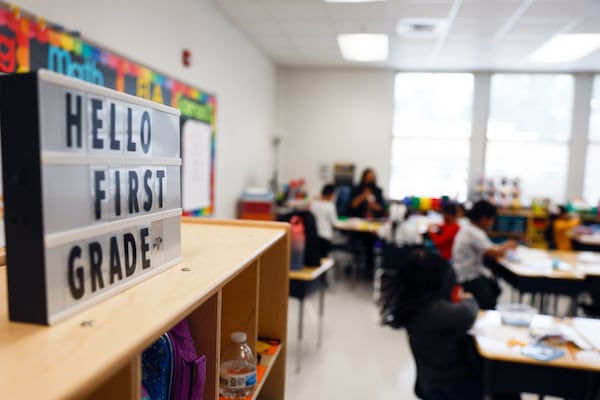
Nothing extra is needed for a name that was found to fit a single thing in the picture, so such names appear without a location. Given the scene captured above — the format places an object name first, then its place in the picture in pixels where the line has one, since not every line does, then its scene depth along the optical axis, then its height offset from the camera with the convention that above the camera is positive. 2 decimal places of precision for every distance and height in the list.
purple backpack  0.88 -0.42
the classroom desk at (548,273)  3.50 -0.81
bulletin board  2.14 +0.52
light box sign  0.56 -0.05
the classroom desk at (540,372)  1.92 -0.89
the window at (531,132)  7.21 +0.64
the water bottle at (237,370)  1.12 -0.55
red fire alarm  3.91 +0.91
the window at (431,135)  7.44 +0.56
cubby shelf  0.47 -0.23
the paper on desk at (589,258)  4.02 -0.79
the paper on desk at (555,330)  2.09 -0.81
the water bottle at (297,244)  3.17 -0.59
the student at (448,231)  4.16 -0.61
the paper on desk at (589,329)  2.11 -0.81
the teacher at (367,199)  6.42 -0.50
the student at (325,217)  5.25 -0.64
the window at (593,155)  7.05 +0.29
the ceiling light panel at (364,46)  5.54 +1.61
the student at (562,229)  5.60 -0.73
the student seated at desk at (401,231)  4.74 -0.69
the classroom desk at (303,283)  3.14 -0.87
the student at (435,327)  2.12 -0.78
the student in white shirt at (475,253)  3.51 -0.69
